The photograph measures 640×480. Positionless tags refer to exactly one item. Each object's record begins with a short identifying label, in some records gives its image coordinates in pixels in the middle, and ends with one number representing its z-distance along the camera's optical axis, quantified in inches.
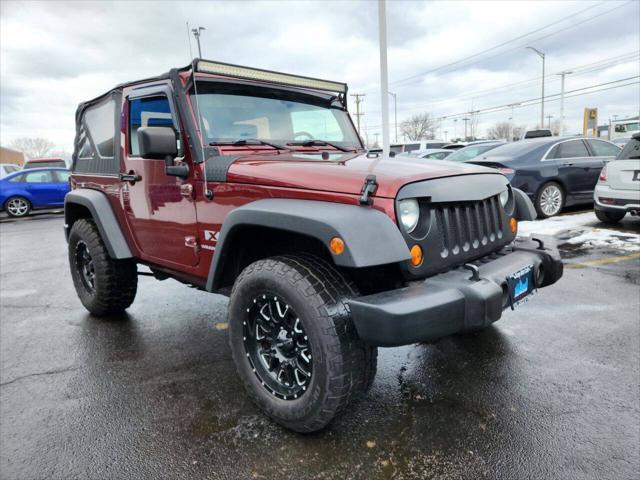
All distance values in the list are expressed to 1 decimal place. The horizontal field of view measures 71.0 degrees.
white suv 263.1
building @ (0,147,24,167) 2058.3
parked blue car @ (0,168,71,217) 532.7
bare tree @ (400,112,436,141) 2817.4
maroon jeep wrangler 81.1
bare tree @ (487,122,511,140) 3321.9
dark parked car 321.7
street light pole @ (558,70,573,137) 1578.5
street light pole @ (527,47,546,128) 1407.7
